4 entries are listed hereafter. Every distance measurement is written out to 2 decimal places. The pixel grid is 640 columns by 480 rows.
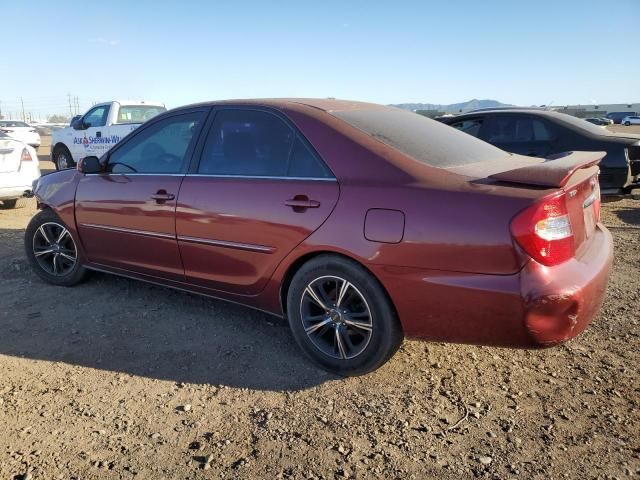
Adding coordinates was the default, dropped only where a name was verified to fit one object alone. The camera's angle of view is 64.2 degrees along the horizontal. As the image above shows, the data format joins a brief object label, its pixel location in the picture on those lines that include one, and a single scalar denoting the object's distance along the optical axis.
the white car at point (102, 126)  11.88
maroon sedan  2.48
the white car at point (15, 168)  7.66
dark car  6.85
